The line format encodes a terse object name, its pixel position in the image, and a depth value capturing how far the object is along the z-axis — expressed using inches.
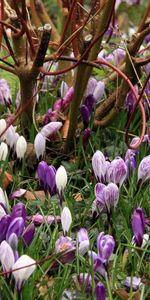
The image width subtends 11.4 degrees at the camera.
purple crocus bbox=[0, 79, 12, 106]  144.3
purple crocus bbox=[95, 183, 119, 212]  103.4
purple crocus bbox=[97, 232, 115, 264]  91.7
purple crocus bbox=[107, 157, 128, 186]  109.1
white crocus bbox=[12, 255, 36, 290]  83.4
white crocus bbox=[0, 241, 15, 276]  86.2
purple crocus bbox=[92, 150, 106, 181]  110.4
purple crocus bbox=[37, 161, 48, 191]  112.9
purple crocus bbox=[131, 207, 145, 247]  98.7
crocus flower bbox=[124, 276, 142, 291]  94.8
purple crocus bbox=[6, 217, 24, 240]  93.3
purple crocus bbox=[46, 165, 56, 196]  111.6
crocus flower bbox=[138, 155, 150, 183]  111.1
